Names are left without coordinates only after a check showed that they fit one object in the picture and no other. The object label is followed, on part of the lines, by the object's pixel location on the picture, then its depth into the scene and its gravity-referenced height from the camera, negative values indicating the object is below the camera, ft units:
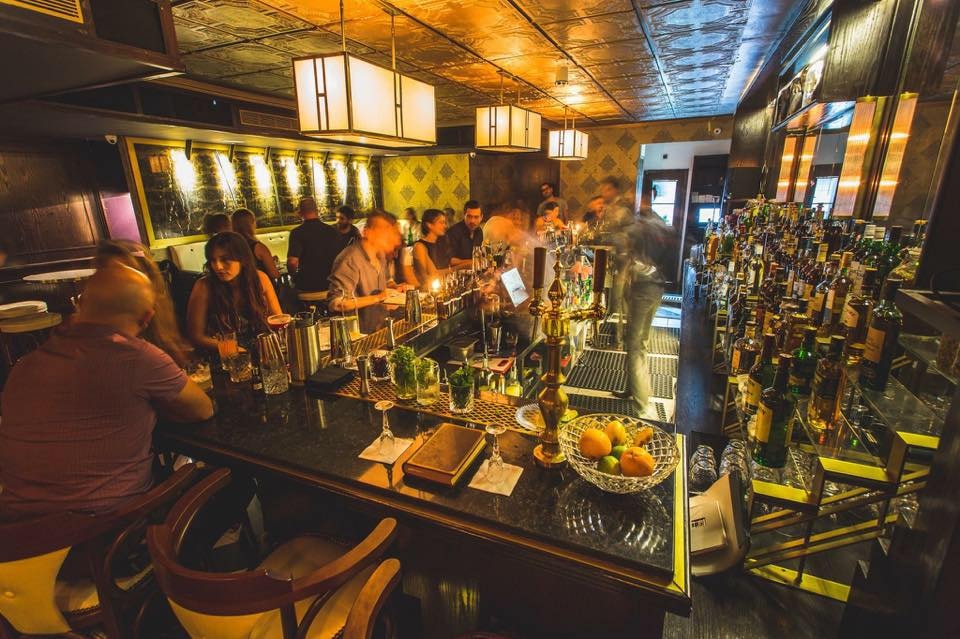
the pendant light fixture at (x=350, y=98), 6.75 +1.64
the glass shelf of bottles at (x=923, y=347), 4.85 -1.69
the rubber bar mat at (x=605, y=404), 13.70 -6.41
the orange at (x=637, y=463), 4.24 -2.49
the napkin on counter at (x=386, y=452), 5.21 -2.97
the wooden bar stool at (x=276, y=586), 3.14 -2.90
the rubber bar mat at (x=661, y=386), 15.21 -6.46
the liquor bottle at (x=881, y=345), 5.45 -1.77
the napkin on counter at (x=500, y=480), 4.61 -2.94
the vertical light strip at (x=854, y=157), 7.58 +0.78
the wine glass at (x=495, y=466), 4.75 -2.86
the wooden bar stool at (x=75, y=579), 3.87 -3.66
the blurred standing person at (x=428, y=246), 15.30 -1.56
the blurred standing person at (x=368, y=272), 11.62 -1.87
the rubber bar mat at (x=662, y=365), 16.86 -6.33
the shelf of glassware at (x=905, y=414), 4.27 -2.25
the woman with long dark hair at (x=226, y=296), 9.53 -2.06
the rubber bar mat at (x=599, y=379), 15.62 -6.43
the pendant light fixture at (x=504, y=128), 11.99 +2.01
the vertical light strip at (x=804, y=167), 13.35 +1.06
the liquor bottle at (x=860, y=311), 6.34 -1.55
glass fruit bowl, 4.22 -2.59
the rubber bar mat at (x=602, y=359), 17.70 -6.41
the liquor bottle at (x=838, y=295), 7.14 -1.51
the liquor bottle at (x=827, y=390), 5.44 -2.33
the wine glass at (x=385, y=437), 5.23 -2.85
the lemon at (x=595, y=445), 4.45 -2.43
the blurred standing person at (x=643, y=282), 14.05 -2.62
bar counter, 3.75 -3.00
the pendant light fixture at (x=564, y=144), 18.94 +2.44
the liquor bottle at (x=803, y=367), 6.29 -2.37
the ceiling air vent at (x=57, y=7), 5.29 +2.38
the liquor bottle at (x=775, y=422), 5.35 -2.69
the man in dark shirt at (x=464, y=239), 18.16 -1.52
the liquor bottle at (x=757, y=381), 6.18 -2.51
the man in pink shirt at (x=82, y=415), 4.80 -2.34
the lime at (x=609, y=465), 4.36 -2.57
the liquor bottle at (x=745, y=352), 7.32 -2.51
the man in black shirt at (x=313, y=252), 15.44 -1.74
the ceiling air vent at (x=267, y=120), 17.83 +3.38
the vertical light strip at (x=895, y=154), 6.86 +0.76
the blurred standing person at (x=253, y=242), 13.87 -1.26
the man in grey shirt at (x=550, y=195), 26.61 +0.36
